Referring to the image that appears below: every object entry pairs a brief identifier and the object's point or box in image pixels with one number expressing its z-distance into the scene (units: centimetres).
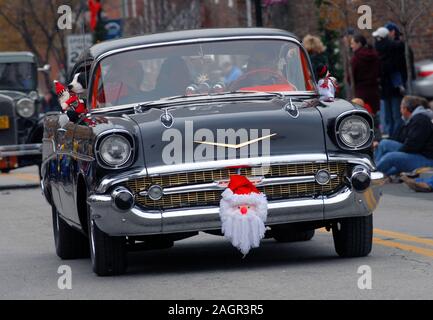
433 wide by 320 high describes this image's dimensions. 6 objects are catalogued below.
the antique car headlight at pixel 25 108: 2359
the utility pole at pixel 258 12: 2489
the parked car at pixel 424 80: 2822
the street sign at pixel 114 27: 3806
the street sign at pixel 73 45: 3494
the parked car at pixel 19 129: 2320
